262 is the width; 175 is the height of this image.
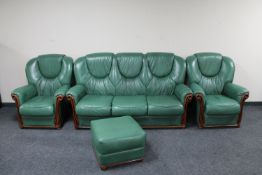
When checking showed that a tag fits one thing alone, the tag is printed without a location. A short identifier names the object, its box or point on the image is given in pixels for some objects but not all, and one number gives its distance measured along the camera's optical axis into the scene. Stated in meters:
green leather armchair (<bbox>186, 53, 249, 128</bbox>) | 2.91
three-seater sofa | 3.34
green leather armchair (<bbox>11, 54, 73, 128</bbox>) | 2.94
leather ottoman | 2.13
